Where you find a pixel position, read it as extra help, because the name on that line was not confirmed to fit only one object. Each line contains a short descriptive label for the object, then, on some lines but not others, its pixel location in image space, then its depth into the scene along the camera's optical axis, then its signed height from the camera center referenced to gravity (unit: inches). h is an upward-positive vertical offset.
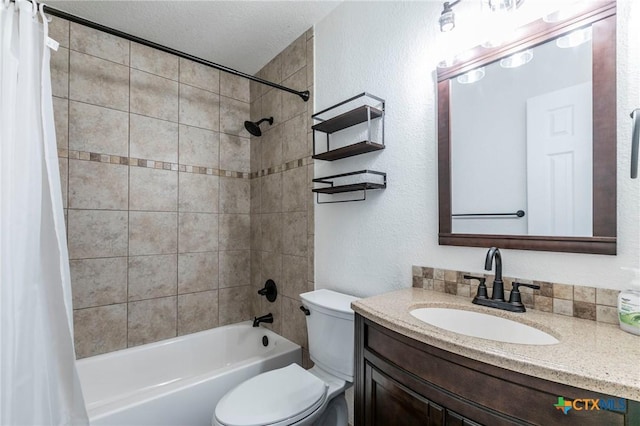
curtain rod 48.3 +32.3
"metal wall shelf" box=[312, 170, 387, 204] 57.0 +5.5
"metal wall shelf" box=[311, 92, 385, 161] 57.0 +19.7
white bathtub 54.9 -37.8
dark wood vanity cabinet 22.6 -16.9
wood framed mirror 34.7 +9.0
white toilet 46.8 -31.2
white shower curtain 41.9 -5.0
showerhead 91.0 +27.3
